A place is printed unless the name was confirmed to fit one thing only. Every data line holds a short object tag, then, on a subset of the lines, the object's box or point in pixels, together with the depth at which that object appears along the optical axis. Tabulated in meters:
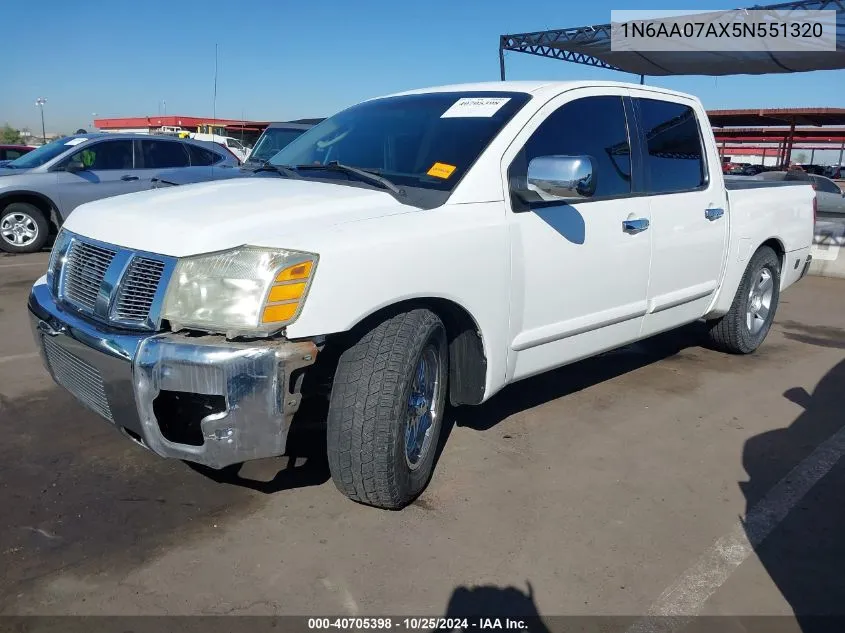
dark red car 16.50
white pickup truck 2.50
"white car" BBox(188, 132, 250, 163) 21.40
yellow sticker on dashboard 3.23
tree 68.69
